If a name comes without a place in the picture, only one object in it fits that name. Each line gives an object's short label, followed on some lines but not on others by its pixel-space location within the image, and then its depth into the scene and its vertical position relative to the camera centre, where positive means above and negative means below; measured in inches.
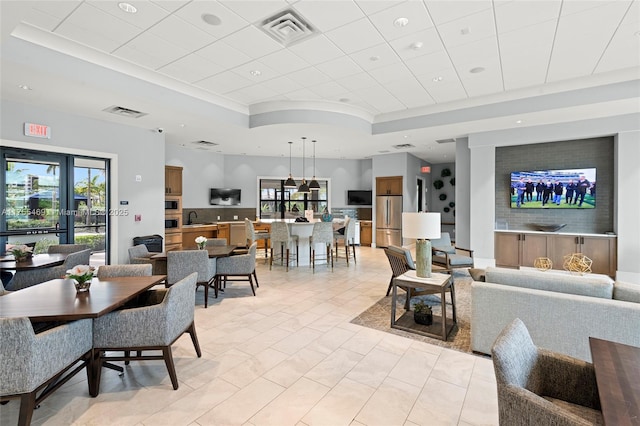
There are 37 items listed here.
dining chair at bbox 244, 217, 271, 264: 274.5 -20.8
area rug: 127.0 -51.8
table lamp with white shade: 132.4 -8.7
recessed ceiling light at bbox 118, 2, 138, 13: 117.8 +78.2
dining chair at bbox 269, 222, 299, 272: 259.1 -20.6
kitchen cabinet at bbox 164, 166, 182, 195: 299.7 +30.6
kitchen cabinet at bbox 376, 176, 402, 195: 381.7 +33.0
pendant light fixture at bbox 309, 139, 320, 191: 320.5 +27.4
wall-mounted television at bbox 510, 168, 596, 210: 243.4 +18.8
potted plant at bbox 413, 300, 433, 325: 140.7 -46.5
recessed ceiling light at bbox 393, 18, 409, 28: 129.3 +79.2
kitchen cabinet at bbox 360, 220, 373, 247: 415.8 -28.3
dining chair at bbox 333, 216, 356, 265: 288.2 -20.6
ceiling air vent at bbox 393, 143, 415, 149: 321.4 +69.9
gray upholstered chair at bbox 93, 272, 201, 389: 91.0 -35.3
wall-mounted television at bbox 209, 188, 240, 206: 376.5 +18.1
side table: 129.0 -41.1
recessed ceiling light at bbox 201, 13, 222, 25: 125.9 +79.1
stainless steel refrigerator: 383.6 -10.4
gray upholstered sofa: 92.6 -30.9
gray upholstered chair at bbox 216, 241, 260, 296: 186.4 -32.4
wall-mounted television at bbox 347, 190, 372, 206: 426.9 +18.9
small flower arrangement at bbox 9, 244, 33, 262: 148.6 -19.6
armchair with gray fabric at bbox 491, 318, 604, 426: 46.9 -30.6
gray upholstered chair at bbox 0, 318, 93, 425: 68.7 -34.2
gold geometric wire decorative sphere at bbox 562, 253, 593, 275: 142.9 -26.3
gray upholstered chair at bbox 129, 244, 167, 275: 169.9 -26.9
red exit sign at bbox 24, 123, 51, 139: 187.3 +49.8
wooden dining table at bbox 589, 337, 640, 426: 42.7 -27.6
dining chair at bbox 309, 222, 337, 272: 259.3 -18.6
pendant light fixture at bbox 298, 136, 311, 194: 314.3 +23.3
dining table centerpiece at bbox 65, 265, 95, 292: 96.8 -20.2
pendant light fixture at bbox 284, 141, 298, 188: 316.7 +29.6
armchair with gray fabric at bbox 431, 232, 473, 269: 213.8 -32.0
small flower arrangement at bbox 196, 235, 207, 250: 184.8 -18.0
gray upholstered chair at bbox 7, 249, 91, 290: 147.9 -30.4
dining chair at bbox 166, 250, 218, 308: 162.2 -27.9
